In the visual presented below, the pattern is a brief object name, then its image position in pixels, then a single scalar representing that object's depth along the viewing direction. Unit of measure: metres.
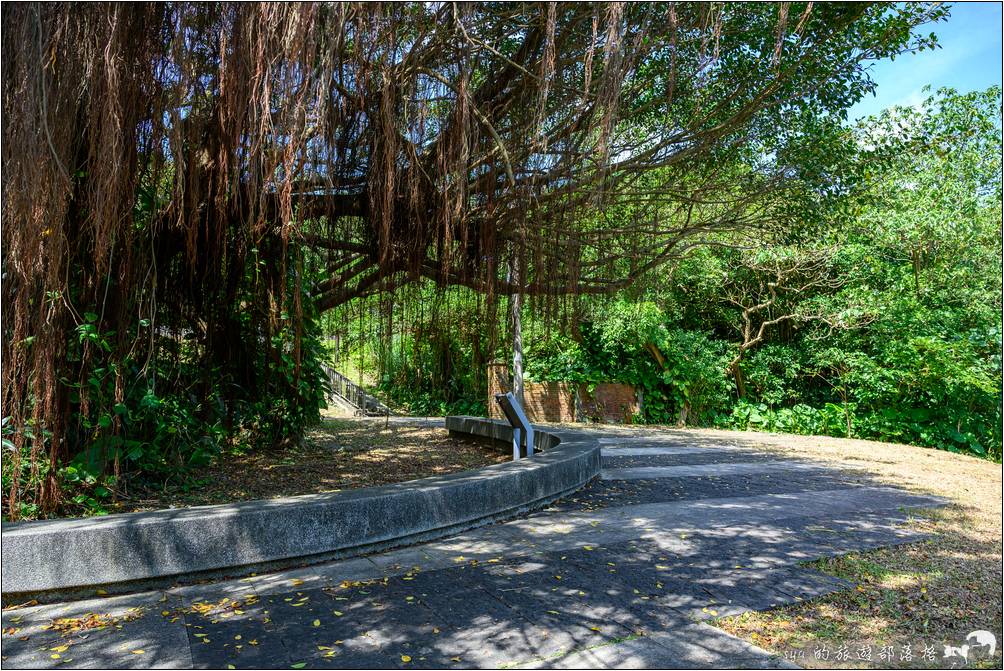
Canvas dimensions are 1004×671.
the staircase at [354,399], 17.19
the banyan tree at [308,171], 3.74
